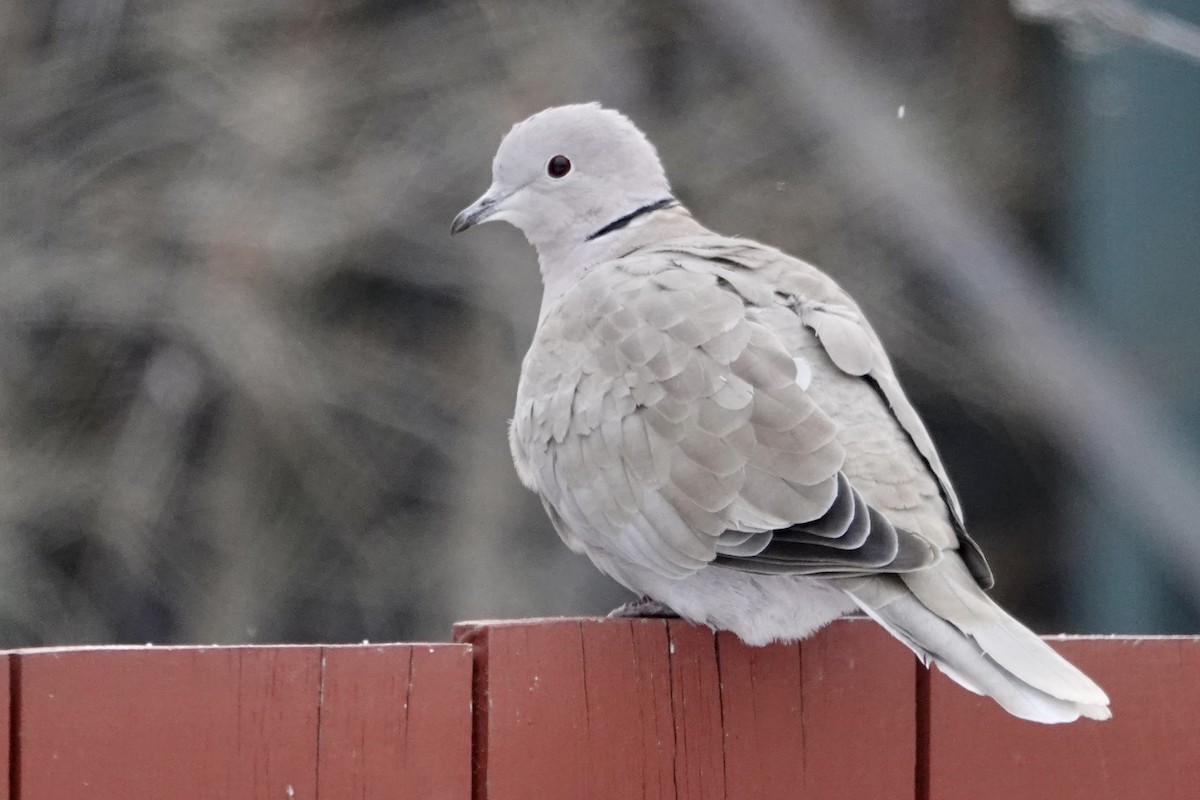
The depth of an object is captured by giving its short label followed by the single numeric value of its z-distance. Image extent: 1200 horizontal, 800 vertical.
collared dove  4.57
